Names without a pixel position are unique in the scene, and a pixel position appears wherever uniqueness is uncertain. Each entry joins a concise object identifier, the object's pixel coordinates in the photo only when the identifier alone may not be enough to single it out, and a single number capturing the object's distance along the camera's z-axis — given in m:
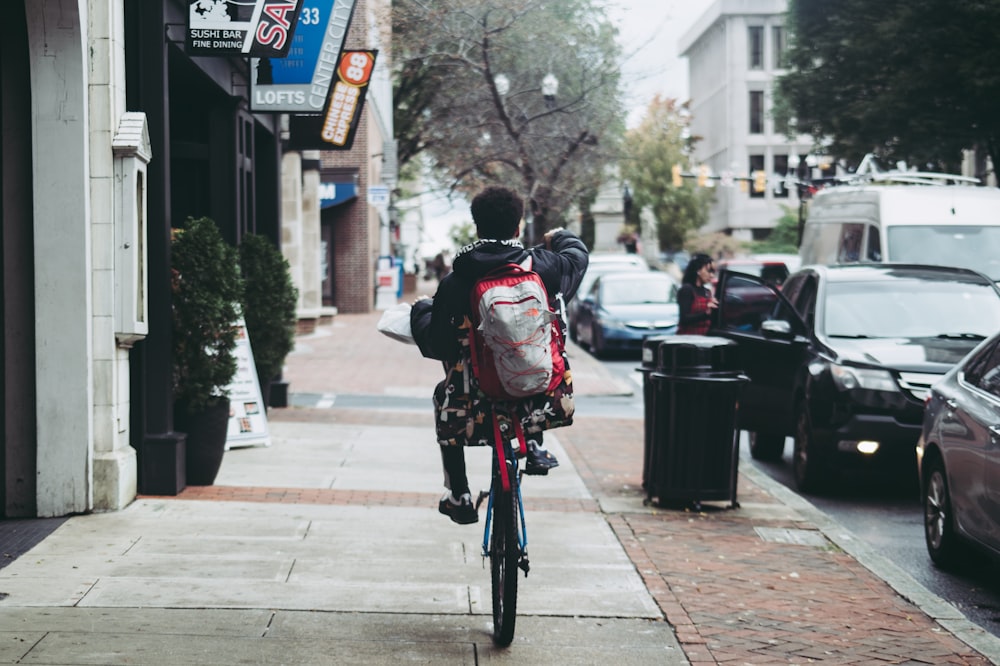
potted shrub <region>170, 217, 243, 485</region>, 9.38
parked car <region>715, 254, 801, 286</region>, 32.66
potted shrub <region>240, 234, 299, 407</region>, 12.47
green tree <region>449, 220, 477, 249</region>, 92.19
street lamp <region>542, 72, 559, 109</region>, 22.03
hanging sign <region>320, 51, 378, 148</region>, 15.27
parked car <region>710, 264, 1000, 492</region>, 10.06
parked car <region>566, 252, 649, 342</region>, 29.75
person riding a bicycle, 5.70
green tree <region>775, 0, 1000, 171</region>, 24.62
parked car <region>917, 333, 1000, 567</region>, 6.95
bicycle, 5.57
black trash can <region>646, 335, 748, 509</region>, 9.23
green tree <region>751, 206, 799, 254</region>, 72.38
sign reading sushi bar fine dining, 9.36
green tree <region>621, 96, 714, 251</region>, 73.94
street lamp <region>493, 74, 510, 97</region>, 22.31
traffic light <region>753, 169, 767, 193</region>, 54.50
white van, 15.69
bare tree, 20.72
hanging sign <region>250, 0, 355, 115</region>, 12.66
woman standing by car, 13.05
